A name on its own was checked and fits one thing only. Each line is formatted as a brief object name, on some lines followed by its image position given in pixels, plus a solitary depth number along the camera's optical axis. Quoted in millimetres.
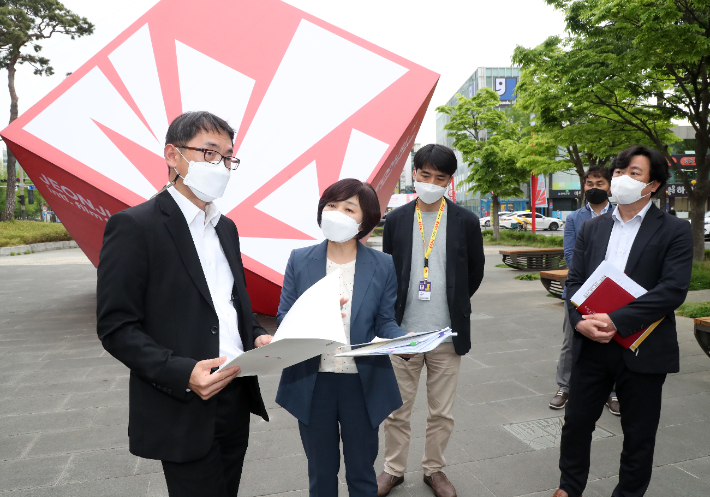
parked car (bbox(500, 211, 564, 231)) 35938
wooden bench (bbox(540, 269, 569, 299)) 8434
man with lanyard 2959
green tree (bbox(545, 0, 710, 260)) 9695
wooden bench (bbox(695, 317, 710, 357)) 4621
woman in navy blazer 2227
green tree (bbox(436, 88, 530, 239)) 23500
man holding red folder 2543
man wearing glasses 1594
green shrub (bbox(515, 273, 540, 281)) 11941
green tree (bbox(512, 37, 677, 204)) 12852
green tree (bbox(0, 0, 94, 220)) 24969
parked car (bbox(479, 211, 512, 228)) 38250
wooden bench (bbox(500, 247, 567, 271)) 13414
